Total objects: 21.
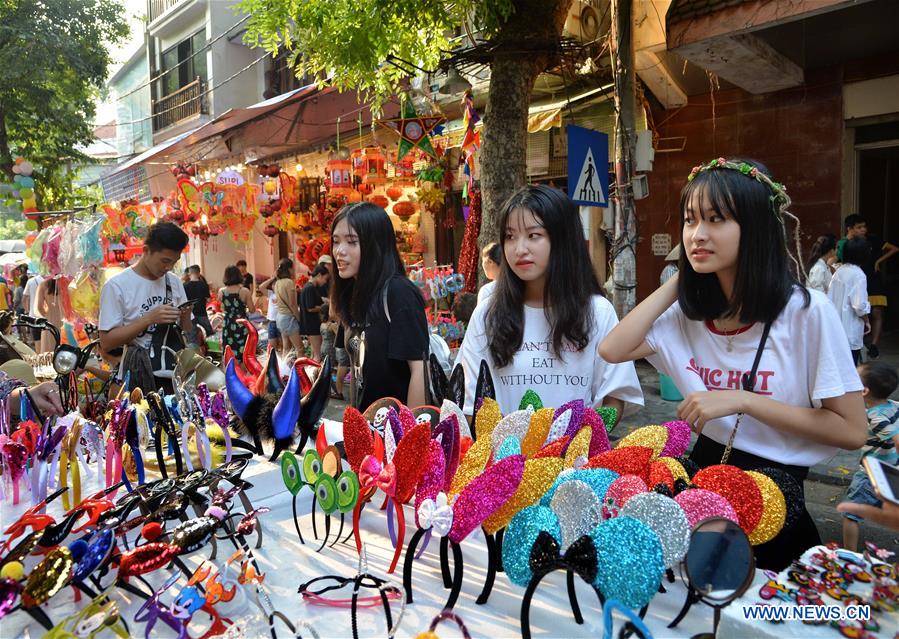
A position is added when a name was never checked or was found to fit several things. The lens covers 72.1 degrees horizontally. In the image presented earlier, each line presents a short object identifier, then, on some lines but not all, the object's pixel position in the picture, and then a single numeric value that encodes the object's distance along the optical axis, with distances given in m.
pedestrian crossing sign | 4.30
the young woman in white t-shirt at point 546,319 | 1.55
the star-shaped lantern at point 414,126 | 6.28
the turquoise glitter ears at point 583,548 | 0.77
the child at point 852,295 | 5.13
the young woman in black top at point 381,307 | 1.82
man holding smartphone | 2.78
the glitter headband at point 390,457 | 0.99
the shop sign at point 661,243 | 7.41
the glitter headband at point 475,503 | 0.88
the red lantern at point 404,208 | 8.13
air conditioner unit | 6.64
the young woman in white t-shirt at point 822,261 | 5.45
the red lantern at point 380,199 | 8.60
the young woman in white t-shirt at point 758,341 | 1.14
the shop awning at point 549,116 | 6.98
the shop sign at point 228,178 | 8.50
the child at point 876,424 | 2.45
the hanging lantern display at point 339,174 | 7.66
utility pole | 4.67
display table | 0.90
